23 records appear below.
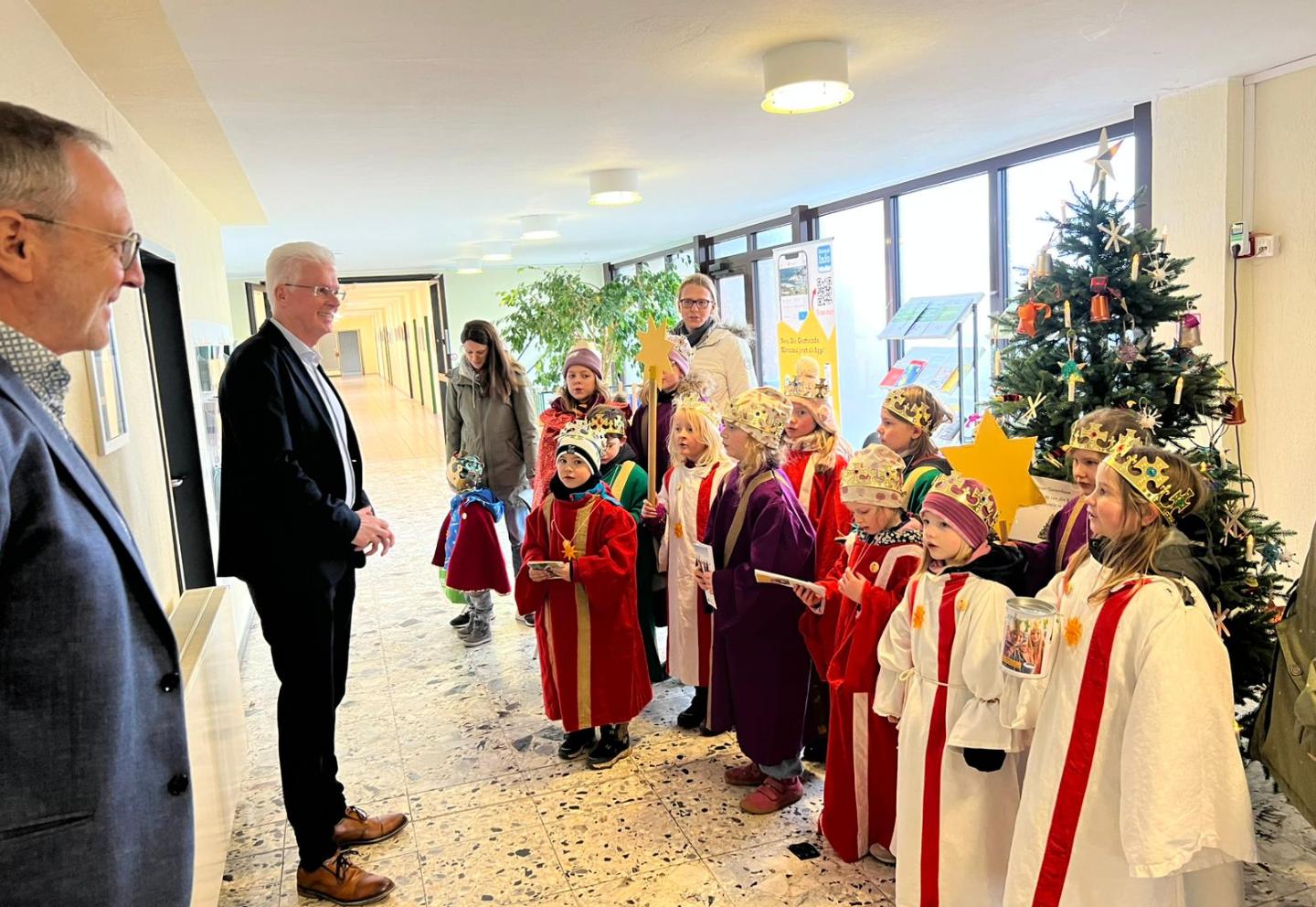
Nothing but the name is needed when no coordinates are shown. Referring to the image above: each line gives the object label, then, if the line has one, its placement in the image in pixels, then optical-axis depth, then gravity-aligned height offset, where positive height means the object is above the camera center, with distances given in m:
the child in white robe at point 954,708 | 1.89 -0.83
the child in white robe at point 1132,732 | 1.61 -0.79
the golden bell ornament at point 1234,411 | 2.39 -0.23
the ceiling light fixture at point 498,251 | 8.74 +1.30
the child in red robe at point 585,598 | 2.83 -0.78
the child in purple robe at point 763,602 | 2.54 -0.74
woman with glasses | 4.04 +0.07
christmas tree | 2.26 -0.10
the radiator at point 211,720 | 2.01 -0.91
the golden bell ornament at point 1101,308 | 2.42 +0.08
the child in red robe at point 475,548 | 3.88 -0.79
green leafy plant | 8.27 +0.56
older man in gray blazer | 0.93 -0.24
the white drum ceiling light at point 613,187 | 5.20 +1.13
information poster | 6.58 +0.43
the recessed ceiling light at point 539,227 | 7.02 +1.23
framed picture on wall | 2.23 +0.00
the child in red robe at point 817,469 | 2.74 -0.40
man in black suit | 2.12 -0.36
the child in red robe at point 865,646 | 2.17 -0.77
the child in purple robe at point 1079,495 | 2.10 -0.40
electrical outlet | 3.62 +0.38
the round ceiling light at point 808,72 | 2.88 +0.98
